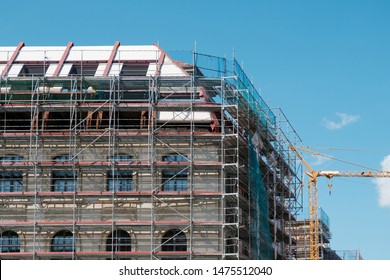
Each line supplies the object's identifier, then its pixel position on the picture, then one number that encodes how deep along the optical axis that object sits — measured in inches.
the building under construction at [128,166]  1909.4
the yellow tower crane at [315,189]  3521.2
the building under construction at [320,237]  3561.0
